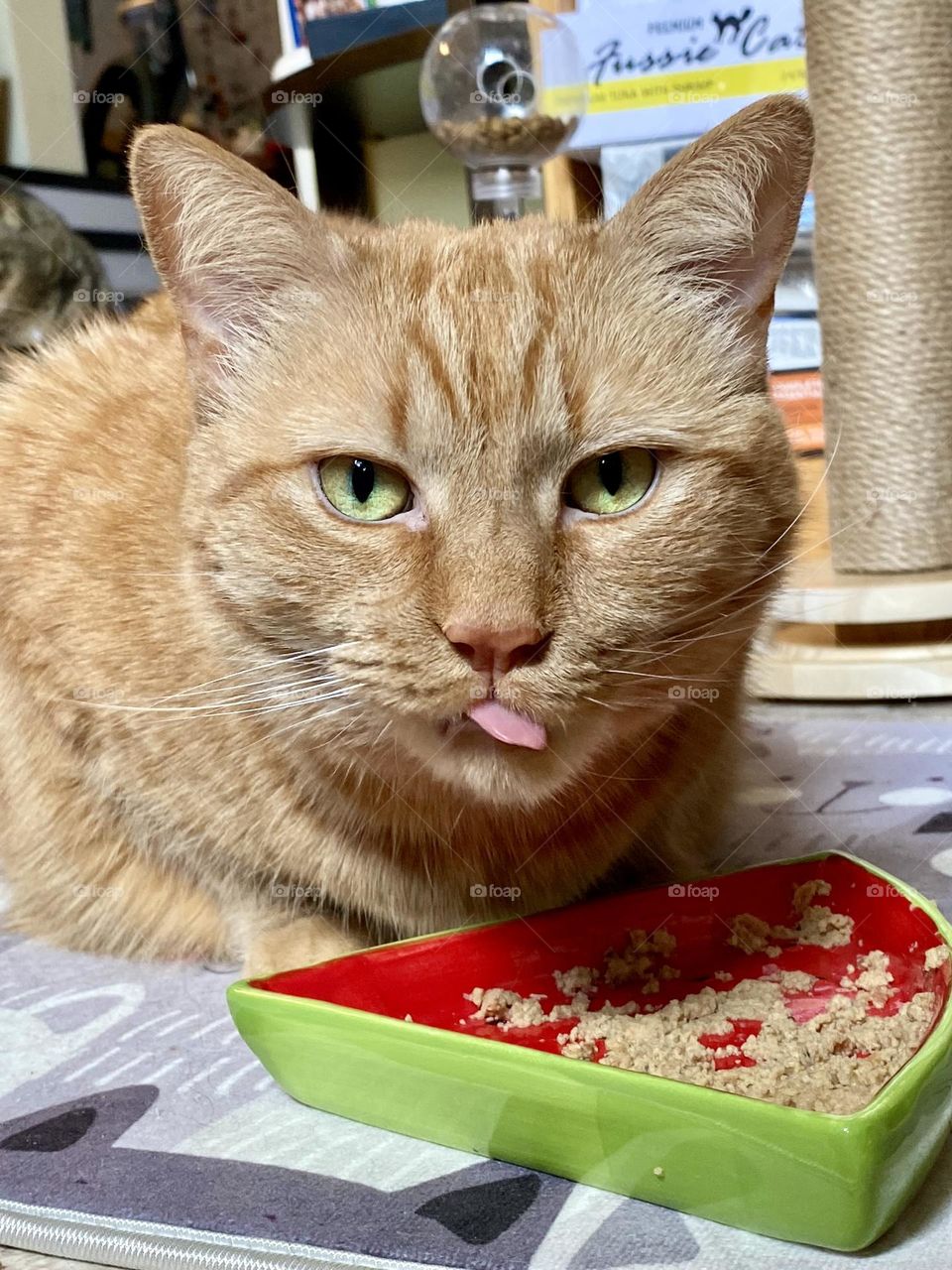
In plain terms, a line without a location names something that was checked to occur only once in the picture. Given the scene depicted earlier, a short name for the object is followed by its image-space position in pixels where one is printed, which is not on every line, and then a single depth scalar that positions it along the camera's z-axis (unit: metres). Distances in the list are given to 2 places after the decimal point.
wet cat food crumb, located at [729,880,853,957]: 0.24
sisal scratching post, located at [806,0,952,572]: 0.46
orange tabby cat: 0.19
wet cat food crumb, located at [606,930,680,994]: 0.23
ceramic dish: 0.16
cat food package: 0.76
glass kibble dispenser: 0.58
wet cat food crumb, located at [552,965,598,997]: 0.23
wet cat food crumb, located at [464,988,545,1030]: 0.22
